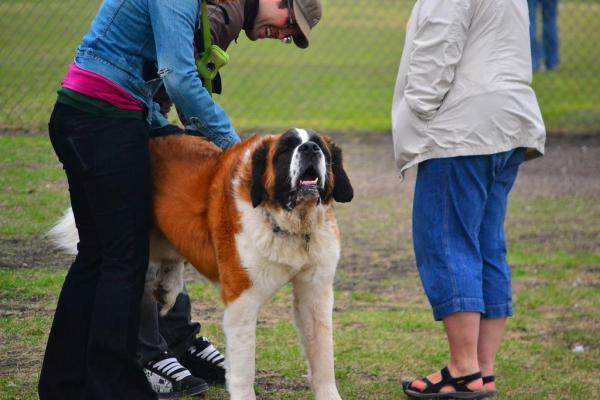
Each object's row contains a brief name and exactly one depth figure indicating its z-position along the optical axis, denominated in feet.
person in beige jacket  33.96
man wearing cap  32.94
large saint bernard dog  29.86
